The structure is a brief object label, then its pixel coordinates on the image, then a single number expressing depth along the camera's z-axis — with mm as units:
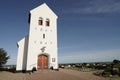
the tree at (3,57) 13808
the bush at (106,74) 11600
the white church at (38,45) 13676
